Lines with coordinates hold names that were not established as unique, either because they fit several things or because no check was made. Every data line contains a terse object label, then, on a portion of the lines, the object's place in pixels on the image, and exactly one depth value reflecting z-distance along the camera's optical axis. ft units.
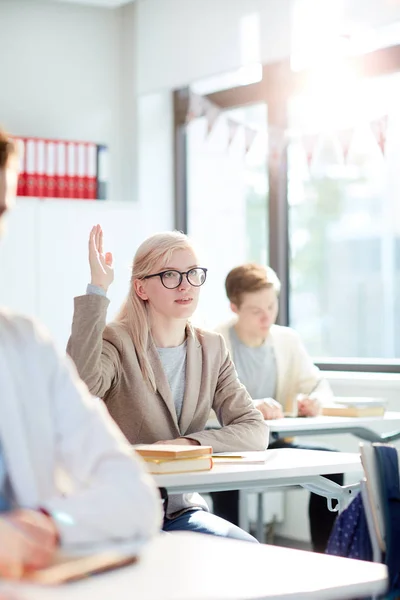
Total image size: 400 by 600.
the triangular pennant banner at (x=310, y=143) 17.31
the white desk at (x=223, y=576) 4.27
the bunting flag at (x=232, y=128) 18.78
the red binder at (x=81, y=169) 18.45
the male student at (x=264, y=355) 14.46
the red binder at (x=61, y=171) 18.24
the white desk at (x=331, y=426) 12.71
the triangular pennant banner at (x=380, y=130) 16.11
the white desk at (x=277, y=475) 7.77
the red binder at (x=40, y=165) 18.08
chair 7.16
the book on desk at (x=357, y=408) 13.70
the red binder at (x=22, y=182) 17.92
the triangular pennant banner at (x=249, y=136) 18.49
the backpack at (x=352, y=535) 7.37
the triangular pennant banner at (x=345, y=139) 16.74
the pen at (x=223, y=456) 8.79
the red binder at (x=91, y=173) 18.53
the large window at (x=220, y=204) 19.26
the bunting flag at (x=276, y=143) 17.90
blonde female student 9.20
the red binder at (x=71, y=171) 18.33
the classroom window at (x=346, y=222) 16.69
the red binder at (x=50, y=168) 18.19
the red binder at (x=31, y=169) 17.99
